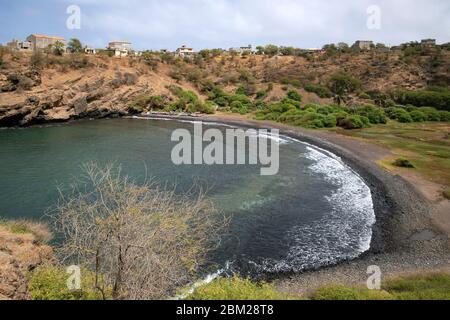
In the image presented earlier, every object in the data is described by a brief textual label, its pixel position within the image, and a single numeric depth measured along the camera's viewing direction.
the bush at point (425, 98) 85.44
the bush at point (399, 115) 78.25
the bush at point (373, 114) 76.38
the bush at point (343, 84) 97.88
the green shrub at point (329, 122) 71.75
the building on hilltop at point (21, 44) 93.91
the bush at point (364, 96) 96.58
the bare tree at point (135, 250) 13.27
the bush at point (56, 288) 13.66
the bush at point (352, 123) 70.88
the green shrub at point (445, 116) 79.06
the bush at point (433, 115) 79.00
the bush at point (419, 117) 78.62
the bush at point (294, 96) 95.00
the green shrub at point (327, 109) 80.12
